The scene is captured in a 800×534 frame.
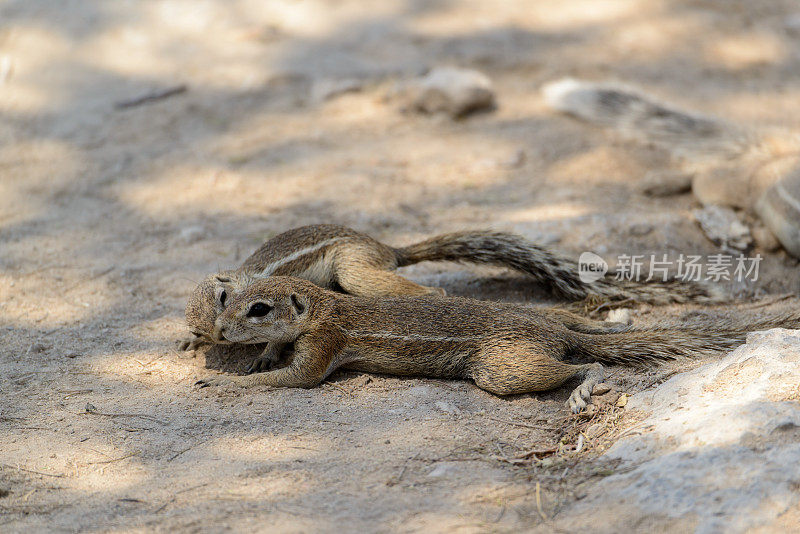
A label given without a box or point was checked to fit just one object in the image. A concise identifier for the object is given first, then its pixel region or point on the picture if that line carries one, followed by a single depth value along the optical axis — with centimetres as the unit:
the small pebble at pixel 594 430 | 704
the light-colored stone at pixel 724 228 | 1174
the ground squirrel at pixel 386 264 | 954
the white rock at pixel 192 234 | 1220
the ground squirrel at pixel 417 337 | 830
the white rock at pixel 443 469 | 652
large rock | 545
